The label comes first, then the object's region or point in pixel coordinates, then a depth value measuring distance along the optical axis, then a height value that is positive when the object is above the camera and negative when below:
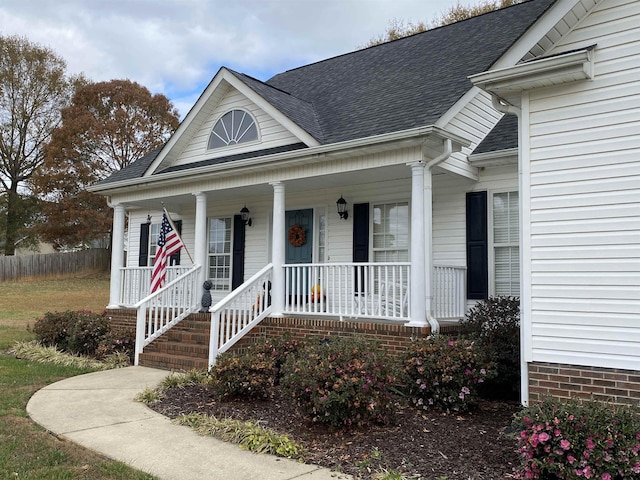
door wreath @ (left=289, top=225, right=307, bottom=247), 11.22 +0.64
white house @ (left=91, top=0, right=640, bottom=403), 5.10 +1.27
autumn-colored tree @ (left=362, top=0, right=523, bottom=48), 25.70 +12.48
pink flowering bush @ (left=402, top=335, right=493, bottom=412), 6.05 -1.20
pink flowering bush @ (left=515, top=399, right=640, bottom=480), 3.75 -1.24
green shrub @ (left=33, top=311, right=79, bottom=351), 10.81 -1.33
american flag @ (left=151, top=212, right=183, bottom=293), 10.67 +0.31
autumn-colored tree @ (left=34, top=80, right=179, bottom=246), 30.17 +6.79
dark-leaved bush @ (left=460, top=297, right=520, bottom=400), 6.78 -0.89
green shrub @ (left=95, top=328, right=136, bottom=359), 10.00 -1.49
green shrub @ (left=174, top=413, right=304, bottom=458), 4.84 -1.62
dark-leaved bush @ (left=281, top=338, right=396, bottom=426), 5.25 -1.17
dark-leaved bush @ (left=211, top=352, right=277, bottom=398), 6.45 -1.33
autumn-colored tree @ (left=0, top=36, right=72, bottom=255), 32.59 +9.47
